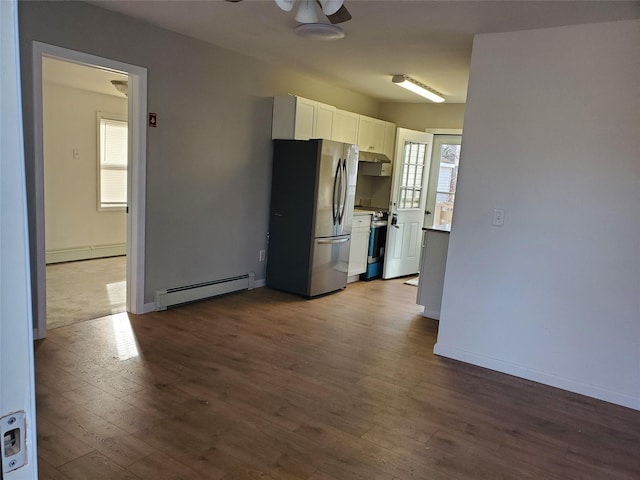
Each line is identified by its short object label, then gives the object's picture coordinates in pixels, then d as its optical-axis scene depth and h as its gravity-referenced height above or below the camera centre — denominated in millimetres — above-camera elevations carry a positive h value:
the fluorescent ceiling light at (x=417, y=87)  4844 +1032
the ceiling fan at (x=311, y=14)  2355 +836
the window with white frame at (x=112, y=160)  6250 -79
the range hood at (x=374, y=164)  6367 +138
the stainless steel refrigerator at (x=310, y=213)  4738 -485
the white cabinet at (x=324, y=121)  5133 +582
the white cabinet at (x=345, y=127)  5477 +564
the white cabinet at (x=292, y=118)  4809 +549
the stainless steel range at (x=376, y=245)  5871 -945
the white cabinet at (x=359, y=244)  5526 -906
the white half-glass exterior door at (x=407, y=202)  5855 -346
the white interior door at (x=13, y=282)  515 -164
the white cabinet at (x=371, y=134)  5922 +542
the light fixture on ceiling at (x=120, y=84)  4852 +781
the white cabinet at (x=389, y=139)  6429 +522
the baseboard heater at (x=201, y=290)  4141 -1298
